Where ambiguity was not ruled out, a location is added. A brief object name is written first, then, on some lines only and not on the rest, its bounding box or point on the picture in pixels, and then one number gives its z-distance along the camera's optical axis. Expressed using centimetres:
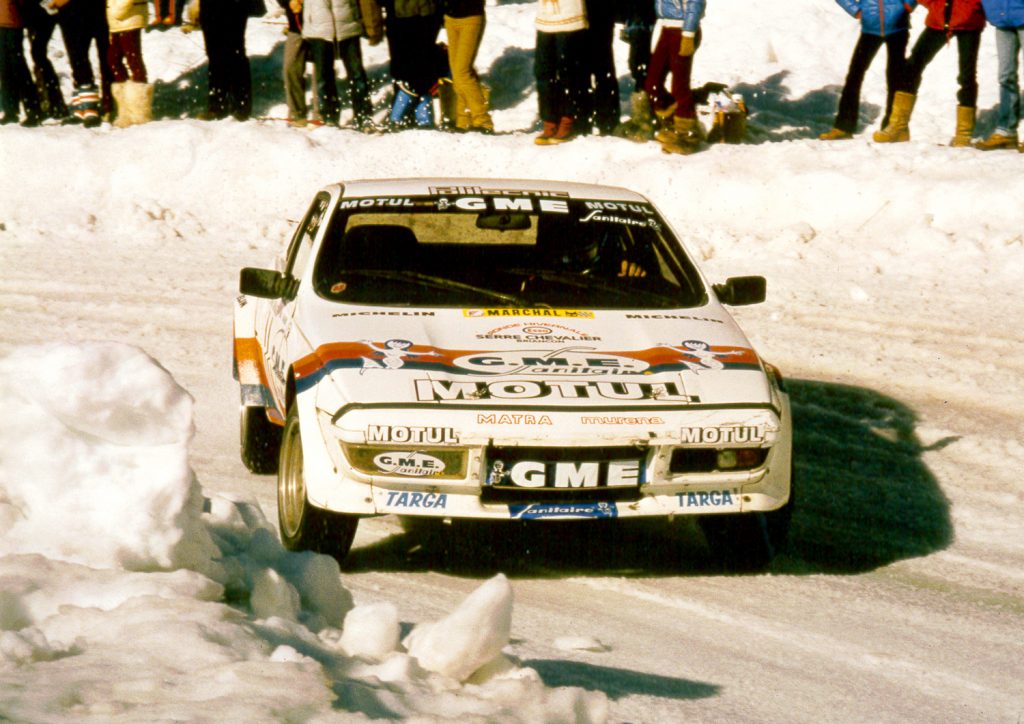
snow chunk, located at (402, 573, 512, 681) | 780
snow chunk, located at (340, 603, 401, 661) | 807
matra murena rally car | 1119
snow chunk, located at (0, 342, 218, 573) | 834
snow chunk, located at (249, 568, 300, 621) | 851
